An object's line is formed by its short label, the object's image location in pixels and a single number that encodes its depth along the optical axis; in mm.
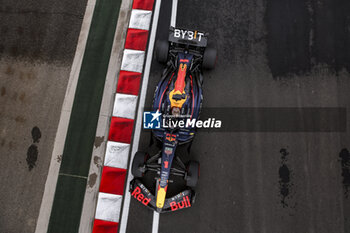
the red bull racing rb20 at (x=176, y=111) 8945
